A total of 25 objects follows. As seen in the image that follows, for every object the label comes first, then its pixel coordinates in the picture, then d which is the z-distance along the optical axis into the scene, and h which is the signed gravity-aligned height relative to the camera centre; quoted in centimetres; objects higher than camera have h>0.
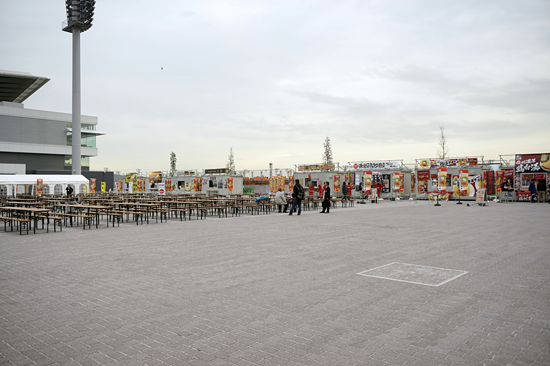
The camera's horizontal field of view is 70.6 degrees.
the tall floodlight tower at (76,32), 3878 +1565
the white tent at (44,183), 2952 +18
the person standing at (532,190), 3031 -71
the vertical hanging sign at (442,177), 3101 +38
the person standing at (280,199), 2159 -89
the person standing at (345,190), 2934 -56
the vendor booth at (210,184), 4184 -1
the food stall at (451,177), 3306 +38
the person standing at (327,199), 2120 -89
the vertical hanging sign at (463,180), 3275 +13
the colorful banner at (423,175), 3647 +65
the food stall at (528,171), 3102 +81
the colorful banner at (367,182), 3541 -1
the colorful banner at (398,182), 3612 +1
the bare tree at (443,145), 4944 +471
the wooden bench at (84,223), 1410 -147
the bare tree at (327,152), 6975 +555
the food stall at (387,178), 3638 +41
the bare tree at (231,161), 7750 +453
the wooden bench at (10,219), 1238 -116
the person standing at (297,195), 2028 -64
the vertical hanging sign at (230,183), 4122 +2
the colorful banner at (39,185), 2982 +0
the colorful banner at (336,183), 3831 -3
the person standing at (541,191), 3072 -81
